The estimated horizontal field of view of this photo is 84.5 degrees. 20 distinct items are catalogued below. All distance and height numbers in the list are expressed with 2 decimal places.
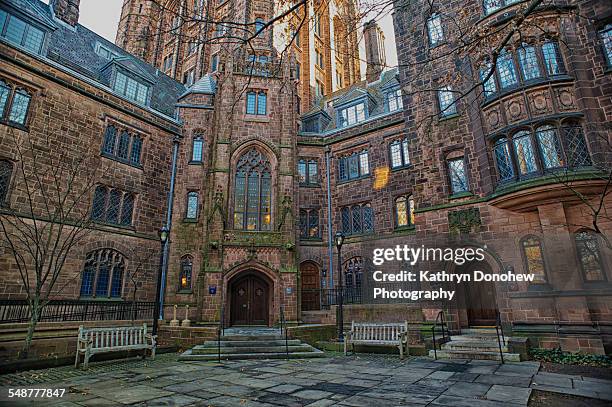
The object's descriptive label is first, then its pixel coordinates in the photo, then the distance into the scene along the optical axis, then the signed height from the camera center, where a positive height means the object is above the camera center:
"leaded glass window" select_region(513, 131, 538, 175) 12.66 +5.29
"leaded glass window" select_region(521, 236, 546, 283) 12.14 +1.38
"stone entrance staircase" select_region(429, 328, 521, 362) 10.40 -1.62
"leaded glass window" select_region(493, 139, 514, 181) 13.27 +5.31
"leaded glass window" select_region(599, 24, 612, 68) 12.60 +9.26
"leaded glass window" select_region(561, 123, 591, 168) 11.84 +5.13
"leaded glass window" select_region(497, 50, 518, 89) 13.48 +8.85
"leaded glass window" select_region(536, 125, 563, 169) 12.18 +5.29
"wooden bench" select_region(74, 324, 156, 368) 9.52 -1.21
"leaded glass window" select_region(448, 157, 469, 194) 14.93 +5.30
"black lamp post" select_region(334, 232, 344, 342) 13.75 -0.36
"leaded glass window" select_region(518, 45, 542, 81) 13.05 +8.75
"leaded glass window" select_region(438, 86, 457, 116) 15.74 +9.13
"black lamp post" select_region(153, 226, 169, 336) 12.80 +2.35
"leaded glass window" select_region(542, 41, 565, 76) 12.82 +8.78
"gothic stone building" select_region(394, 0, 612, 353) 11.33 +4.64
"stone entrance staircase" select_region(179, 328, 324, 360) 11.69 -1.66
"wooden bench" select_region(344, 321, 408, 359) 11.43 -1.23
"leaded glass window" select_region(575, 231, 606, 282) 11.23 +1.29
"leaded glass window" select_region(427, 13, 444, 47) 16.96 +13.29
